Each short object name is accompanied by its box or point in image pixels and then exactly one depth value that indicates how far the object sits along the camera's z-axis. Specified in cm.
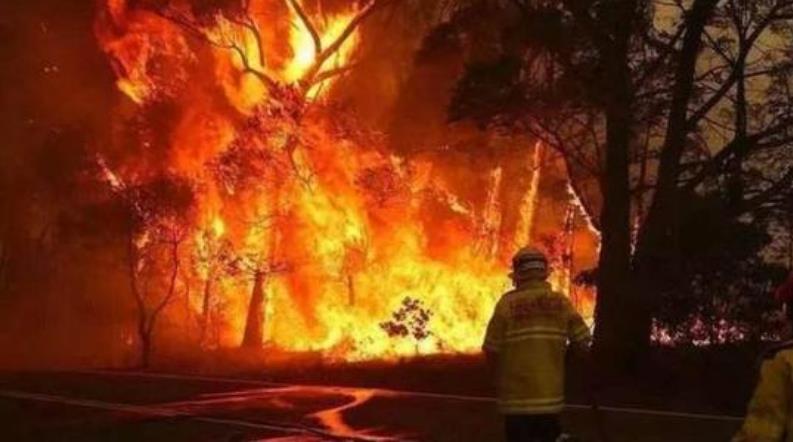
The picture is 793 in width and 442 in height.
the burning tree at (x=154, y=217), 2395
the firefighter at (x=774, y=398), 354
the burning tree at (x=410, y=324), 2298
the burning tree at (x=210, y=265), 2661
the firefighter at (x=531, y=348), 645
